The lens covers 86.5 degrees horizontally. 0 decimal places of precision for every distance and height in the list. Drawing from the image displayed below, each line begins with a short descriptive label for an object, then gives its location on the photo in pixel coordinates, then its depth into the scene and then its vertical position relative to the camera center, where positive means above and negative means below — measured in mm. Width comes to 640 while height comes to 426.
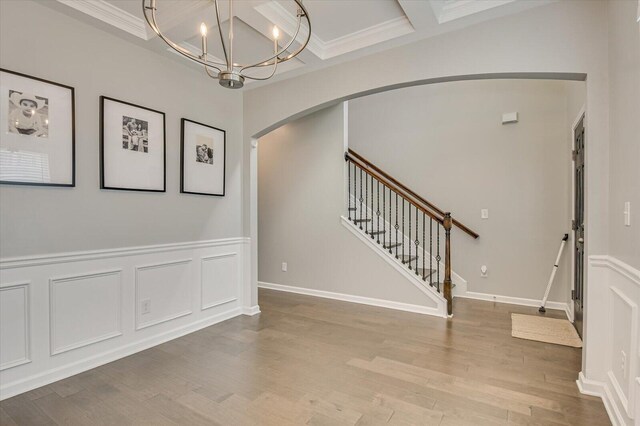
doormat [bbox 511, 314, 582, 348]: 3059 -1166
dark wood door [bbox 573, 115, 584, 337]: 3193 -145
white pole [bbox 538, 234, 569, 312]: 3912 -710
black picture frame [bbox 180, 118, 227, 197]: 3213 +562
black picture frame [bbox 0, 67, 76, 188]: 2379 +535
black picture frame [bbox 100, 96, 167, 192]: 2609 +521
